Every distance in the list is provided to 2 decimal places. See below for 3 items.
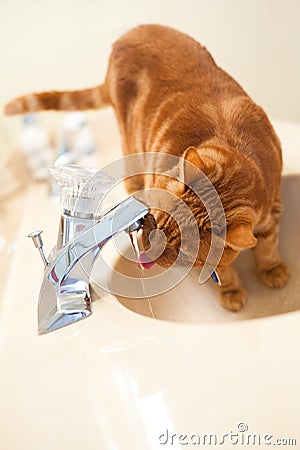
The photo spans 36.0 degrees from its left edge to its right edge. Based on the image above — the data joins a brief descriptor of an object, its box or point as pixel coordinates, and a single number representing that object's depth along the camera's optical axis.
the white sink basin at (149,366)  0.50
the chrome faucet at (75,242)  0.53
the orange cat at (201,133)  0.61
